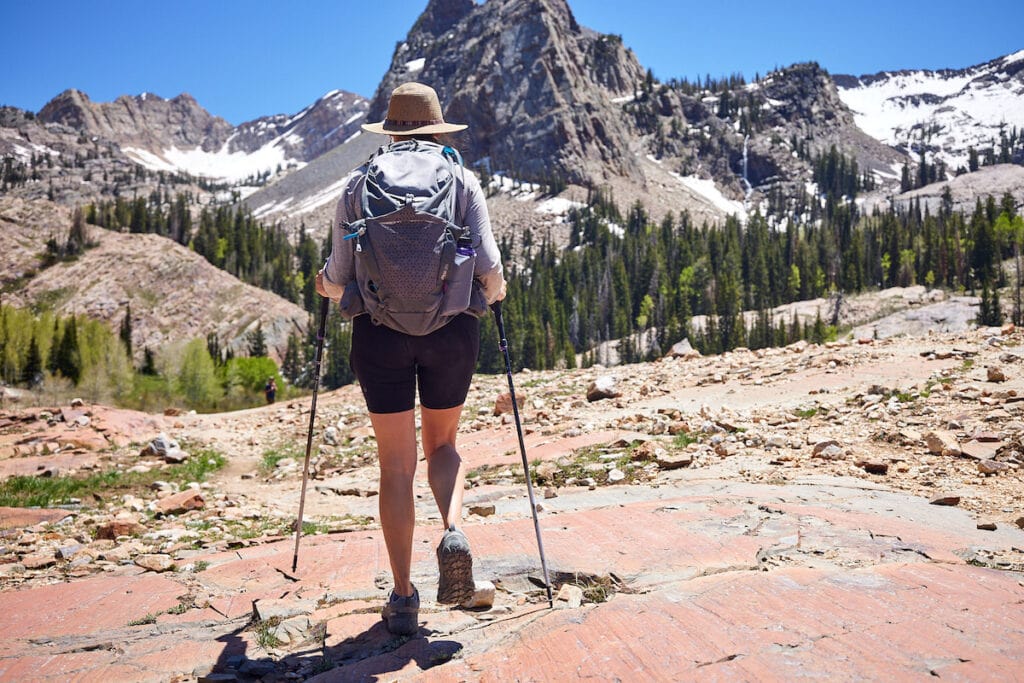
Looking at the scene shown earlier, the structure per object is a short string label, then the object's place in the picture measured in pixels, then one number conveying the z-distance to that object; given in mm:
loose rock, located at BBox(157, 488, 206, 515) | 7223
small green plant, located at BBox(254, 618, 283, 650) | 3449
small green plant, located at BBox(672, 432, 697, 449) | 7705
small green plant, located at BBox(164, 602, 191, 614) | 4004
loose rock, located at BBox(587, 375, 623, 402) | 12250
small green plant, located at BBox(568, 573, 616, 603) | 3680
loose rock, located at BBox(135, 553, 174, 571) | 4992
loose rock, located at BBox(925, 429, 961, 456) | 6488
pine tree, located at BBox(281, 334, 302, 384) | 64312
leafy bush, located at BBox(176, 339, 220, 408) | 41666
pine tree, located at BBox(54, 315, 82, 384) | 41000
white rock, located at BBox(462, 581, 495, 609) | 3582
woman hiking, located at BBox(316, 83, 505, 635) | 3158
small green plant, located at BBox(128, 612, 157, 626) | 3813
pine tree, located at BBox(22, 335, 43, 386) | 39469
